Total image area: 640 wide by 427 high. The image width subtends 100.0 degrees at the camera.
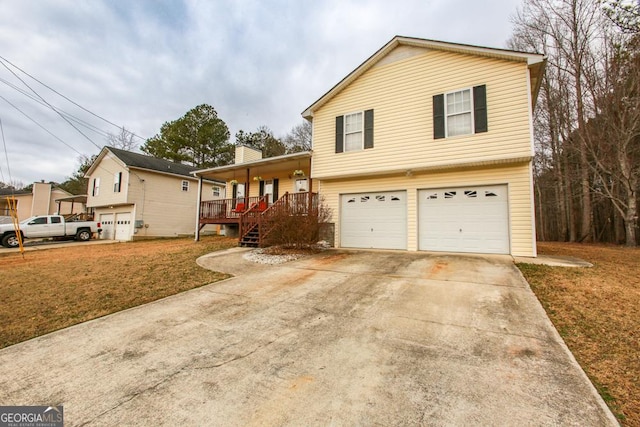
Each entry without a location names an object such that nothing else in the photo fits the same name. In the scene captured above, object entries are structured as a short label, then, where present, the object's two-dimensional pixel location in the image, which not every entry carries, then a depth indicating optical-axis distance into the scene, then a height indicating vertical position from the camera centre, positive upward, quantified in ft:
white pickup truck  49.63 -1.13
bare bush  30.12 -0.06
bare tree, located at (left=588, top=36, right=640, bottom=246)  37.63 +15.89
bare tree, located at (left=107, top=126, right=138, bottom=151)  96.05 +30.43
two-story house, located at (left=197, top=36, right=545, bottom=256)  26.71 +9.10
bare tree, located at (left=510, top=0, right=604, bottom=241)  43.93 +27.44
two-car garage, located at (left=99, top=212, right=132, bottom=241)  61.62 -0.26
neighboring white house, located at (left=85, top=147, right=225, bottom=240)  60.50 +7.26
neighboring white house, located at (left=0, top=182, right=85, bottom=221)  91.91 +7.54
